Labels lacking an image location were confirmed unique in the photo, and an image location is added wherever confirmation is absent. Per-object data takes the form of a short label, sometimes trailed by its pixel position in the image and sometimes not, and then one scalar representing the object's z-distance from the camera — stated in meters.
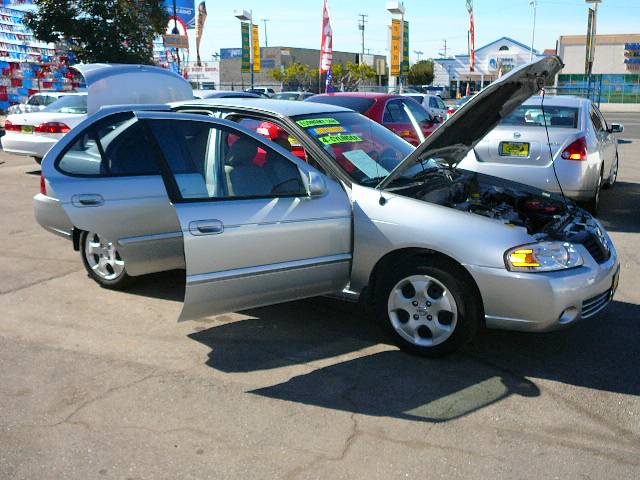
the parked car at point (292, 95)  26.37
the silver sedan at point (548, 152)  8.16
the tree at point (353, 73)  61.56
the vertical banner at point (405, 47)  34.03
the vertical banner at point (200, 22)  42.44
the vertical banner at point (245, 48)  40.66
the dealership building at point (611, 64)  56.32
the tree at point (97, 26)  23.39
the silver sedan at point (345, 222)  4.07
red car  10.47
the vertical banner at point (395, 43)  33.12
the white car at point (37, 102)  18.59
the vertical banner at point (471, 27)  43.28
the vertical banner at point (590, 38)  23.48
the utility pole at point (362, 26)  105.50
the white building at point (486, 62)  66.50
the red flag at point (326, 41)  30.16
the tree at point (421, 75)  77.94
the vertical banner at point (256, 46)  44.12
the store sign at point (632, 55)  58.25
